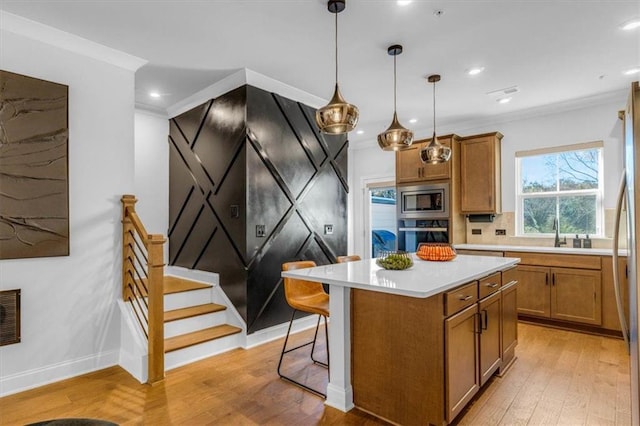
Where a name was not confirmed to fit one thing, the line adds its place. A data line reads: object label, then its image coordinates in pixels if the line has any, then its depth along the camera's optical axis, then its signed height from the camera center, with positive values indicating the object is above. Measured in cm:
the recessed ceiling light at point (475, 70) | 357 +151
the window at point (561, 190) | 442 +32
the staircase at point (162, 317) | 278 -98
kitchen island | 192 -75
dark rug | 113 -68
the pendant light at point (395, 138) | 288 +65
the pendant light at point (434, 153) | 333 +60
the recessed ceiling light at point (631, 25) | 270 +150
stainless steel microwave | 500 +21
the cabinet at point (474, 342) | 197 -85
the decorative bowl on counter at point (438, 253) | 305 -34
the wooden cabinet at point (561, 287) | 388 -87
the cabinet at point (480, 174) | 486 +58
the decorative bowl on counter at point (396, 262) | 257 -35
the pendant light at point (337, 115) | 228 +67
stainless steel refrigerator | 138 +0
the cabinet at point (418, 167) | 503 +73
